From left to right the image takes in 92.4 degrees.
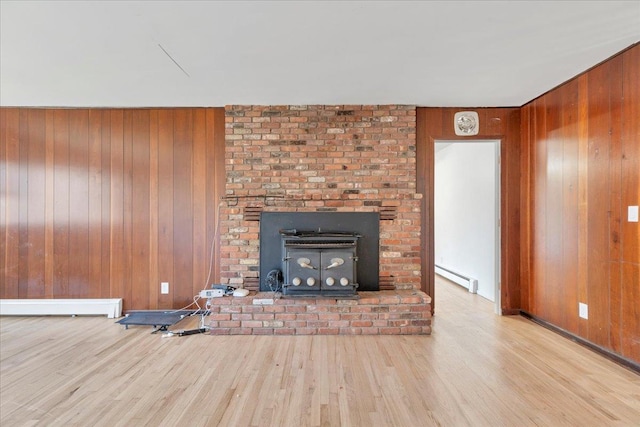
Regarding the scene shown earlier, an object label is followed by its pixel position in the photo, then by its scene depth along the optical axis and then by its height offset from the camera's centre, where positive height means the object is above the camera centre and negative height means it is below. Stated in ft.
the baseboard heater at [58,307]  11.23 -3.26
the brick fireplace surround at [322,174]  10.93 +1.57
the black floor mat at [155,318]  10.08 -3.44
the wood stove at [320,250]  9.88 -1.11
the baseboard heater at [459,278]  14.55 -3.21
